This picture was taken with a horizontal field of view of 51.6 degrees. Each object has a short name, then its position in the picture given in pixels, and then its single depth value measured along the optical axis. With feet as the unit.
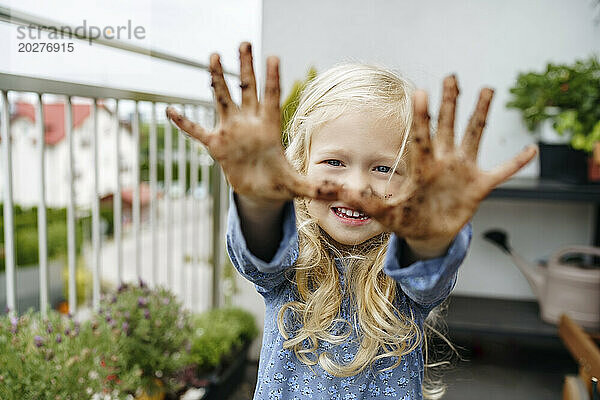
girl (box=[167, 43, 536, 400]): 1.68
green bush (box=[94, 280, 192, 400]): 5.43
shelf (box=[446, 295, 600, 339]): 8.02
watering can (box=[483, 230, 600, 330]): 7.87
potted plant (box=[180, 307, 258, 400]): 7.14
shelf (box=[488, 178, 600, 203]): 7.52
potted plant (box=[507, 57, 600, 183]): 7.89
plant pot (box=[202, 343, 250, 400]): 7.30
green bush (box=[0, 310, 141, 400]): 4.00
